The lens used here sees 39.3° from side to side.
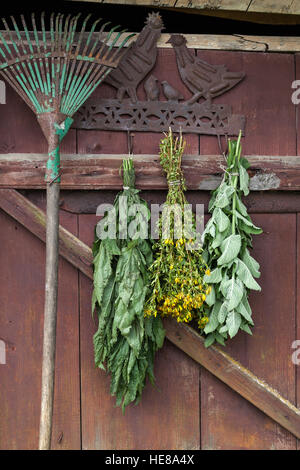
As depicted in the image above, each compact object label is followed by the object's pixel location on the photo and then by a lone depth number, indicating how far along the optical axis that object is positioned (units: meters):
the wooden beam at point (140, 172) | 1.87
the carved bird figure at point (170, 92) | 1.92
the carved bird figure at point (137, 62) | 1.89
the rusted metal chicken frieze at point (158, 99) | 1.90
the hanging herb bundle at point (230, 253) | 1.77
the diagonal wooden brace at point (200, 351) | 1.87
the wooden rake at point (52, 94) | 1.67
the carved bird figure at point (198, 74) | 1.94
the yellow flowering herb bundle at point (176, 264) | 1.71
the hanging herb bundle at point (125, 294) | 1.72
